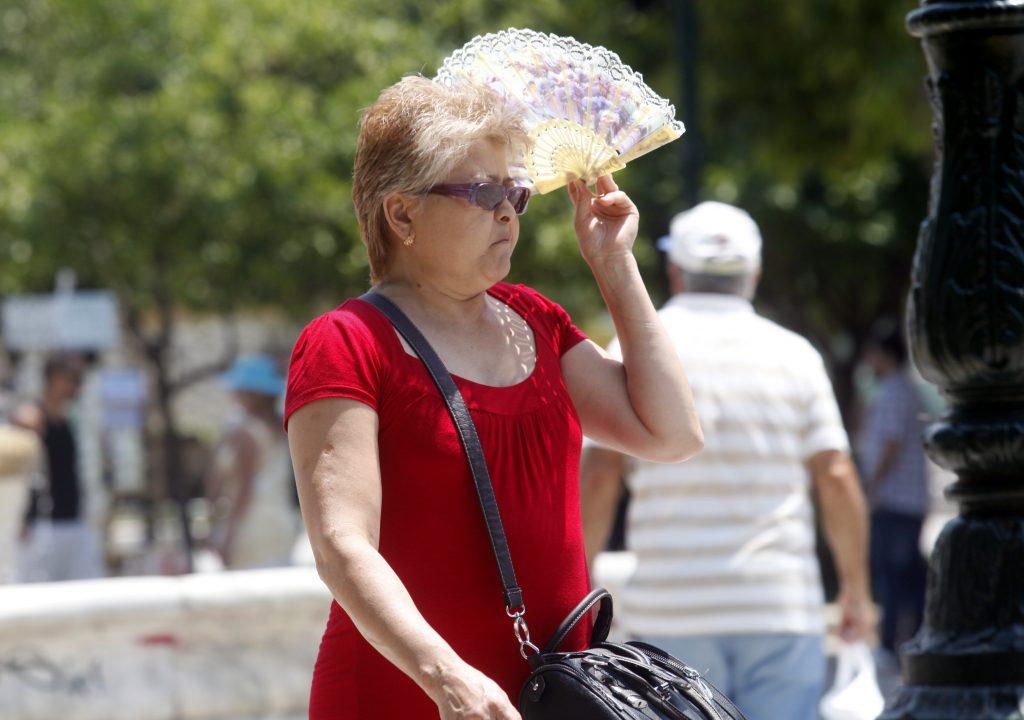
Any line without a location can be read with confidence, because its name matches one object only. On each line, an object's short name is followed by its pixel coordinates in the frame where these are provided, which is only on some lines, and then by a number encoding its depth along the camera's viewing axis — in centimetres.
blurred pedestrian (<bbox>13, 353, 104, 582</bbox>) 2048
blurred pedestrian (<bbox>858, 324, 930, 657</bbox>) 1870
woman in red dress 504
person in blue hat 1694
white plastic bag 866
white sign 3178
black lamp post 547
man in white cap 862
